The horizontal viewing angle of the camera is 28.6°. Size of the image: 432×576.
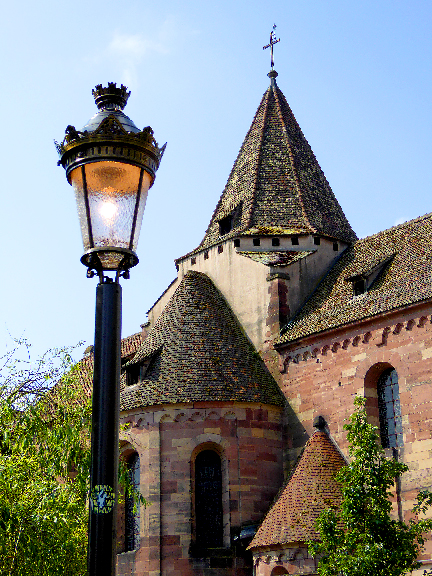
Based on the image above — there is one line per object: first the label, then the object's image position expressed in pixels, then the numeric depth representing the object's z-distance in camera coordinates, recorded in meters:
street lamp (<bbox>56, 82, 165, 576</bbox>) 5.74
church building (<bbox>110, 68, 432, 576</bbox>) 23.34
